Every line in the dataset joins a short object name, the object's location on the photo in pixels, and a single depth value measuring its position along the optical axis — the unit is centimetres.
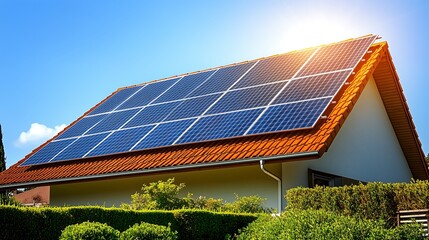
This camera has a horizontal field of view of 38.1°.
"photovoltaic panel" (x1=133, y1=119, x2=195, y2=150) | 1762
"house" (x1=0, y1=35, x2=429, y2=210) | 1547
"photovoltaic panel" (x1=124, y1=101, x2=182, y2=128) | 1944
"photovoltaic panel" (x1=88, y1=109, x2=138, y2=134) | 2061
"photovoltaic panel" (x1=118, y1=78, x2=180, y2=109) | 2233
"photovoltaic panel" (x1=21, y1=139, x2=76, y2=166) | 2056
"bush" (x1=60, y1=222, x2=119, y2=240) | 975
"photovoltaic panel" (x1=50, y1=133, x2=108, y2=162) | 1972
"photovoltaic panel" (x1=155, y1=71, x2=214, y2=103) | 2109
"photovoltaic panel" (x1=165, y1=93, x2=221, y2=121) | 1852
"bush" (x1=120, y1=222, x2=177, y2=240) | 1025
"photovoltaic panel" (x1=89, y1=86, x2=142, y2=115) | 2367
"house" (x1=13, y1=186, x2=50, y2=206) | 3417
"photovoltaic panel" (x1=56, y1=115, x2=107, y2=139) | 2183
